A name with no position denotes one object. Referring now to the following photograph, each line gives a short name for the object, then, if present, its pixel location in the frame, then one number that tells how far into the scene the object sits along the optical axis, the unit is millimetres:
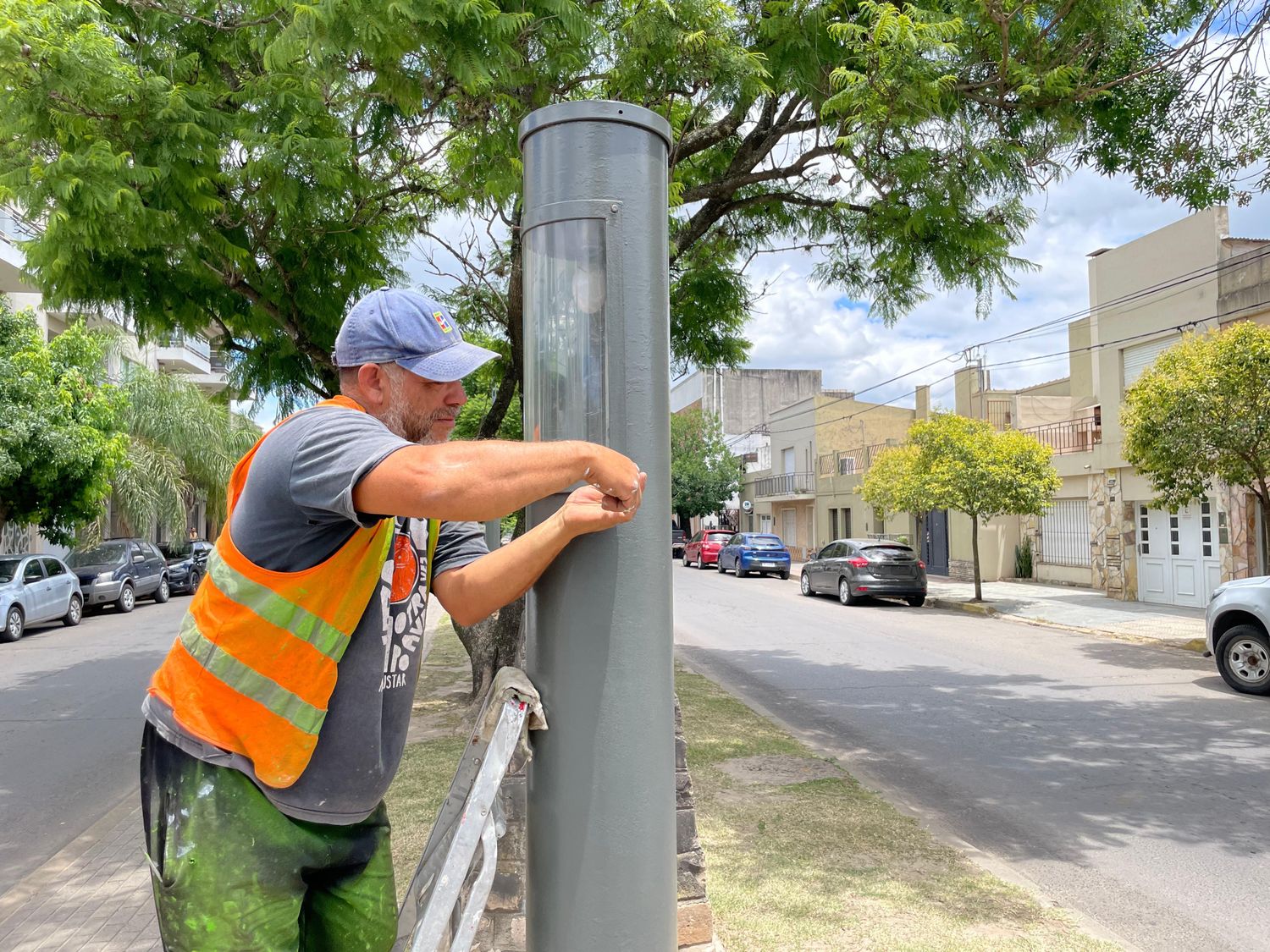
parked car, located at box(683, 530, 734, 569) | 34000
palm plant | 25094
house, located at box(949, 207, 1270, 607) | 17156
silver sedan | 15422
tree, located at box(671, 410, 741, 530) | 47000
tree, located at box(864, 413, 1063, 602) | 18031
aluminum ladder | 1568
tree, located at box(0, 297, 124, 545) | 16719
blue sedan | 28641
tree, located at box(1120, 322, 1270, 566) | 11391
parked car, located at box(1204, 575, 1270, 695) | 9086
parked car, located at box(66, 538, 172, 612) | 19438
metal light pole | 1682
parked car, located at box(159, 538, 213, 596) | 24391
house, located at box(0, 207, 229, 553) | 23578
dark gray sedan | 19172
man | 1619
